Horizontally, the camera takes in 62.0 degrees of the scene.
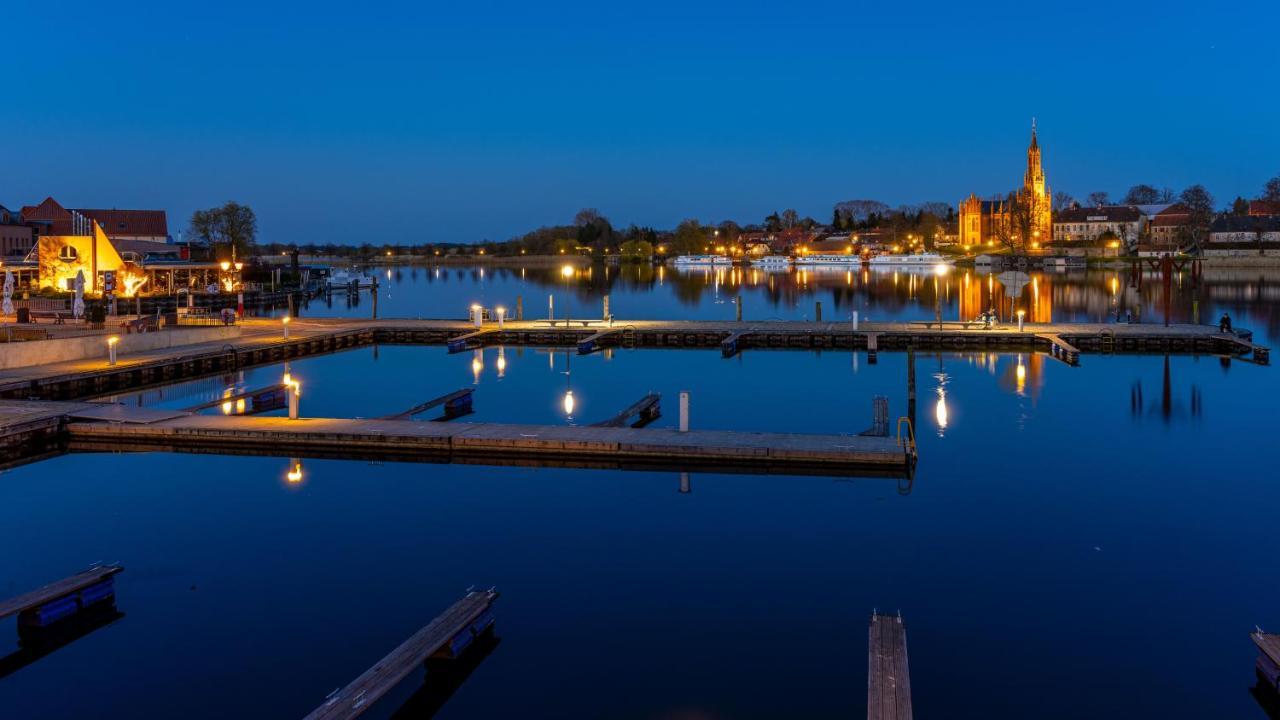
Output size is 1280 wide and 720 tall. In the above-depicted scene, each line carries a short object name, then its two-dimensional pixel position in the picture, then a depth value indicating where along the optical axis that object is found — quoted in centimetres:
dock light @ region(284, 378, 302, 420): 2592
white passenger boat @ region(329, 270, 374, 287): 11256
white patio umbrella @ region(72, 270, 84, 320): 4253
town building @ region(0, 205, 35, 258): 9312
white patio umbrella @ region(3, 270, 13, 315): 4388
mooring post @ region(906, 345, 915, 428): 2633
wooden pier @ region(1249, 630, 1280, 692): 1188
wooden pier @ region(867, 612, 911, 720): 1018
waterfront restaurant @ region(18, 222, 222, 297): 5659
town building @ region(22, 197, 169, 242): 10406
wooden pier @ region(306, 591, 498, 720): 1024
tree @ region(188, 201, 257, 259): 11781
